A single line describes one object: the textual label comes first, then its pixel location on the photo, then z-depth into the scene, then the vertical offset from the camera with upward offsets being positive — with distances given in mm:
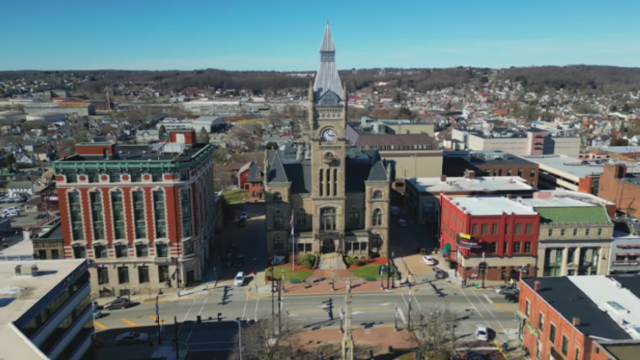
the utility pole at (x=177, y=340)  52688 -28447
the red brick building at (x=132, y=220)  67000 -18902
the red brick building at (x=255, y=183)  118062 -23427
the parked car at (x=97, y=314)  62312 -29383
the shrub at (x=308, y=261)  75875 -27287
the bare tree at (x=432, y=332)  48969 -26789
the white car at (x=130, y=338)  55344 -28783
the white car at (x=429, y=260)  77481 -27858
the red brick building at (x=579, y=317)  42000 -21641
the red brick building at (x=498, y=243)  70688 -22857
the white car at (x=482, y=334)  55281 -28219
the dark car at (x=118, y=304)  64750 -29216
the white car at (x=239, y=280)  70750 -28276
